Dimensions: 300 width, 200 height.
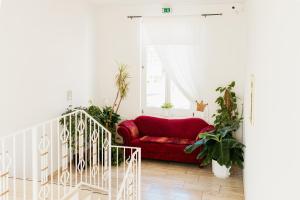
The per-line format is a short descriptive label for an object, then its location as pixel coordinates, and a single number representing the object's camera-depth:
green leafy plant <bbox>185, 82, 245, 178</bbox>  3.71
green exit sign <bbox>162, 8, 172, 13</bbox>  4.64
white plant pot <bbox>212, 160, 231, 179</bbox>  3.86
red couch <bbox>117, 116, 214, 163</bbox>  4.29
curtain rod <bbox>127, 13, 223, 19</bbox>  4.44
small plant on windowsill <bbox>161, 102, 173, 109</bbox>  4.79
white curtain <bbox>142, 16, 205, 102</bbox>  4.59
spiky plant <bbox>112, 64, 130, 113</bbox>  4.81
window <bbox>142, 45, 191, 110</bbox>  4.83
